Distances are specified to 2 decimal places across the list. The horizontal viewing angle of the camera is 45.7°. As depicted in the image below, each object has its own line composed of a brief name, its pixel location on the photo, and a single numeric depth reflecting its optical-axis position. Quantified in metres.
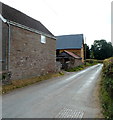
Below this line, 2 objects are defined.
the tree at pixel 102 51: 69.62
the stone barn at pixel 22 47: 12.11
